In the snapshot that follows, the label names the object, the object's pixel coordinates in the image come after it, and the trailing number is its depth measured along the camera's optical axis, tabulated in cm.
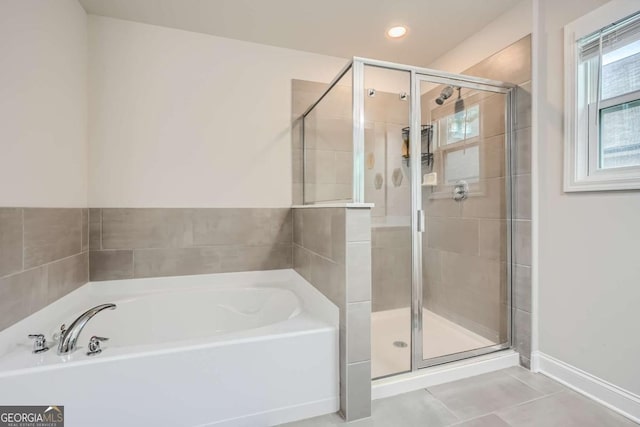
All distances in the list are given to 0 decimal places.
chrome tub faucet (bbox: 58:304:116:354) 118
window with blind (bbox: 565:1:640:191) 140
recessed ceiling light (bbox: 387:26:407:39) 214
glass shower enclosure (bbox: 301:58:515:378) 176
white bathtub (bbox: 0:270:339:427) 109
